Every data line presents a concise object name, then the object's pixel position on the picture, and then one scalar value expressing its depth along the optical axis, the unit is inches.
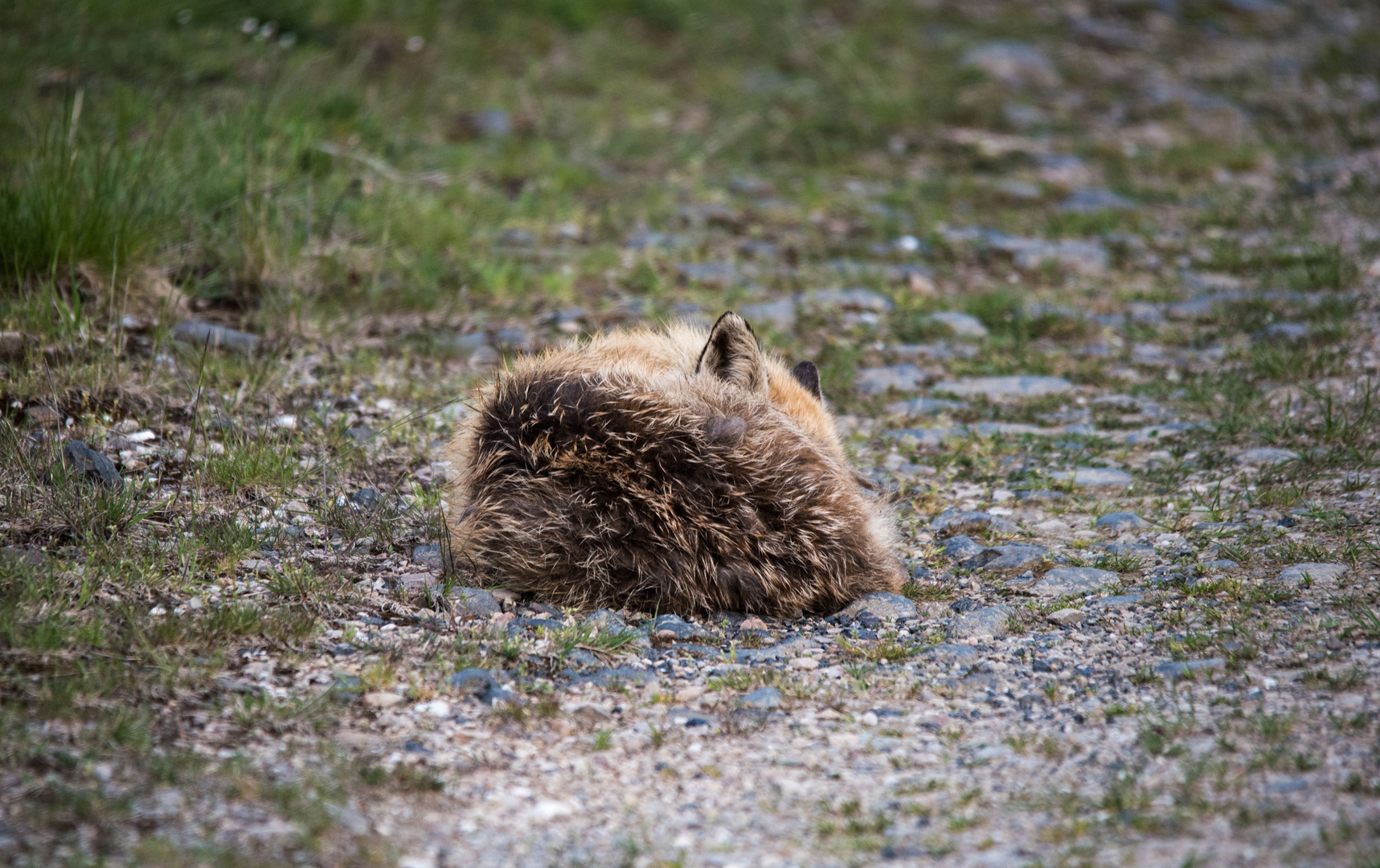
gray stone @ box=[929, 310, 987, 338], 654.5
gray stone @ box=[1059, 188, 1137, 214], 837.5
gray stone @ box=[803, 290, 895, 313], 671.1
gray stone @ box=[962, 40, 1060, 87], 1054.4
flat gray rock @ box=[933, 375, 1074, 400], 587.5
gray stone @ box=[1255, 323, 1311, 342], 617.6
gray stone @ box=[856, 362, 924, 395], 592.1
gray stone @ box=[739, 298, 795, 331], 639.8
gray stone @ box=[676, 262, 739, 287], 687.1
